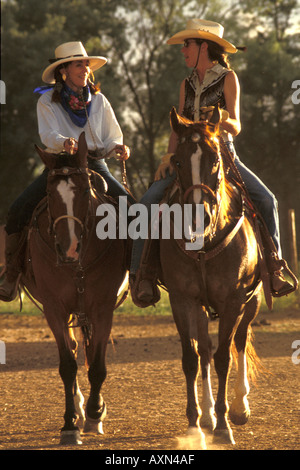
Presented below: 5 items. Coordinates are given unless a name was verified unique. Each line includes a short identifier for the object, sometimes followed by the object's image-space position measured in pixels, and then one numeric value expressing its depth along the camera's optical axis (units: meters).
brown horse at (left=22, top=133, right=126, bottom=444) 13.77
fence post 36.50
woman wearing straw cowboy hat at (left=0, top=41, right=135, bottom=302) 15.81
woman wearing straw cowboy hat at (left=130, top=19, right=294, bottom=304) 15.04
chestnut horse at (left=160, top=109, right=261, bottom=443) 13.37
